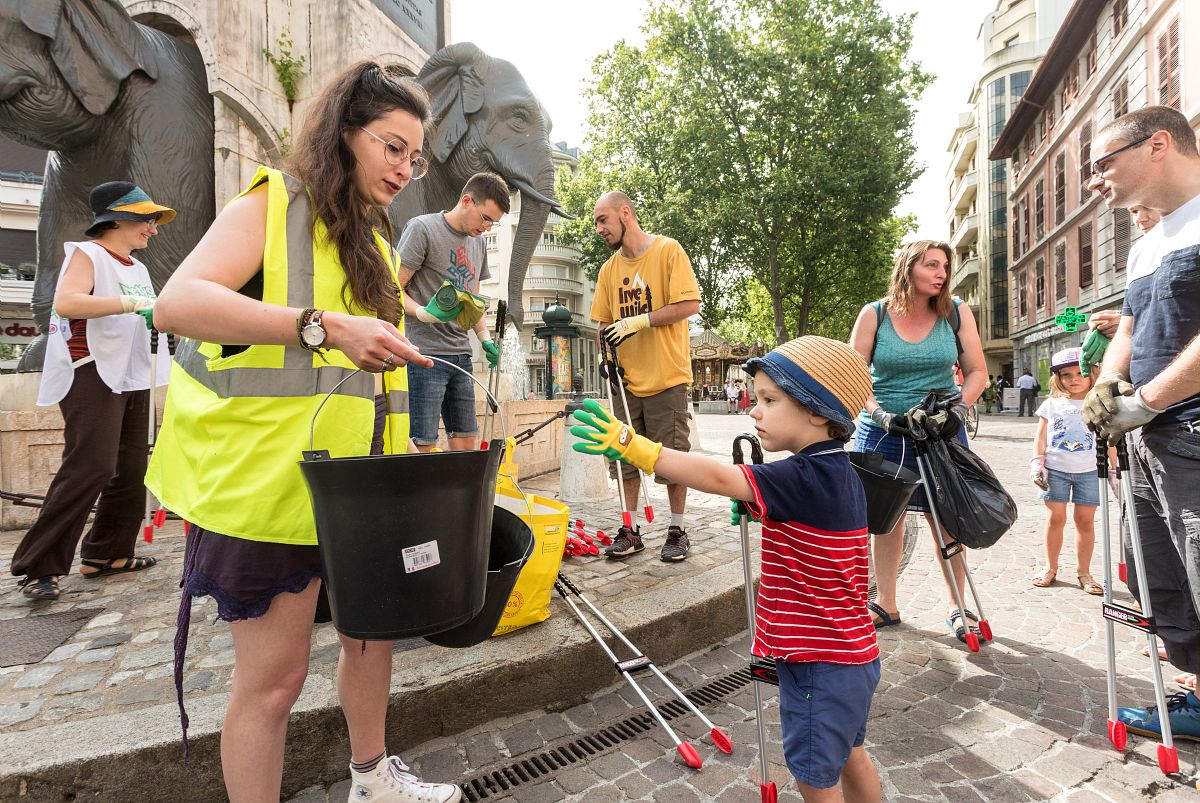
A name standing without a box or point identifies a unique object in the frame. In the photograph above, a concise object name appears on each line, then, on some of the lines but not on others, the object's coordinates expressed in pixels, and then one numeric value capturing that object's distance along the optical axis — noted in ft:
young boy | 5.48
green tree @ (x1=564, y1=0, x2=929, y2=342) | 73.67
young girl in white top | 13.89
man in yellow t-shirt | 13.66
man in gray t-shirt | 12.75
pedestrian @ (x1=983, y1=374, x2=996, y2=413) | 100.86
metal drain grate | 7.12
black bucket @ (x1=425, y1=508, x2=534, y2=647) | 5.88
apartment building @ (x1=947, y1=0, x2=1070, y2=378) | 130.31
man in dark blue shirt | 7.22
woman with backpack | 11.23
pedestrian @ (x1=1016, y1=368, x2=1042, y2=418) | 80.53
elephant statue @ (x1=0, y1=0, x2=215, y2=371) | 15.76
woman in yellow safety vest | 4.63
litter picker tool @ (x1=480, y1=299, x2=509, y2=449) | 12.59
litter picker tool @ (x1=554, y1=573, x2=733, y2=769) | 7.52
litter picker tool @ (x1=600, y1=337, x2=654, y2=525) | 13.66
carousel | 115.03
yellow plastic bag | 9.47
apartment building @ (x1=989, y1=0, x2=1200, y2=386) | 60.44
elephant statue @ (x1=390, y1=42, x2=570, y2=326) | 21.34
